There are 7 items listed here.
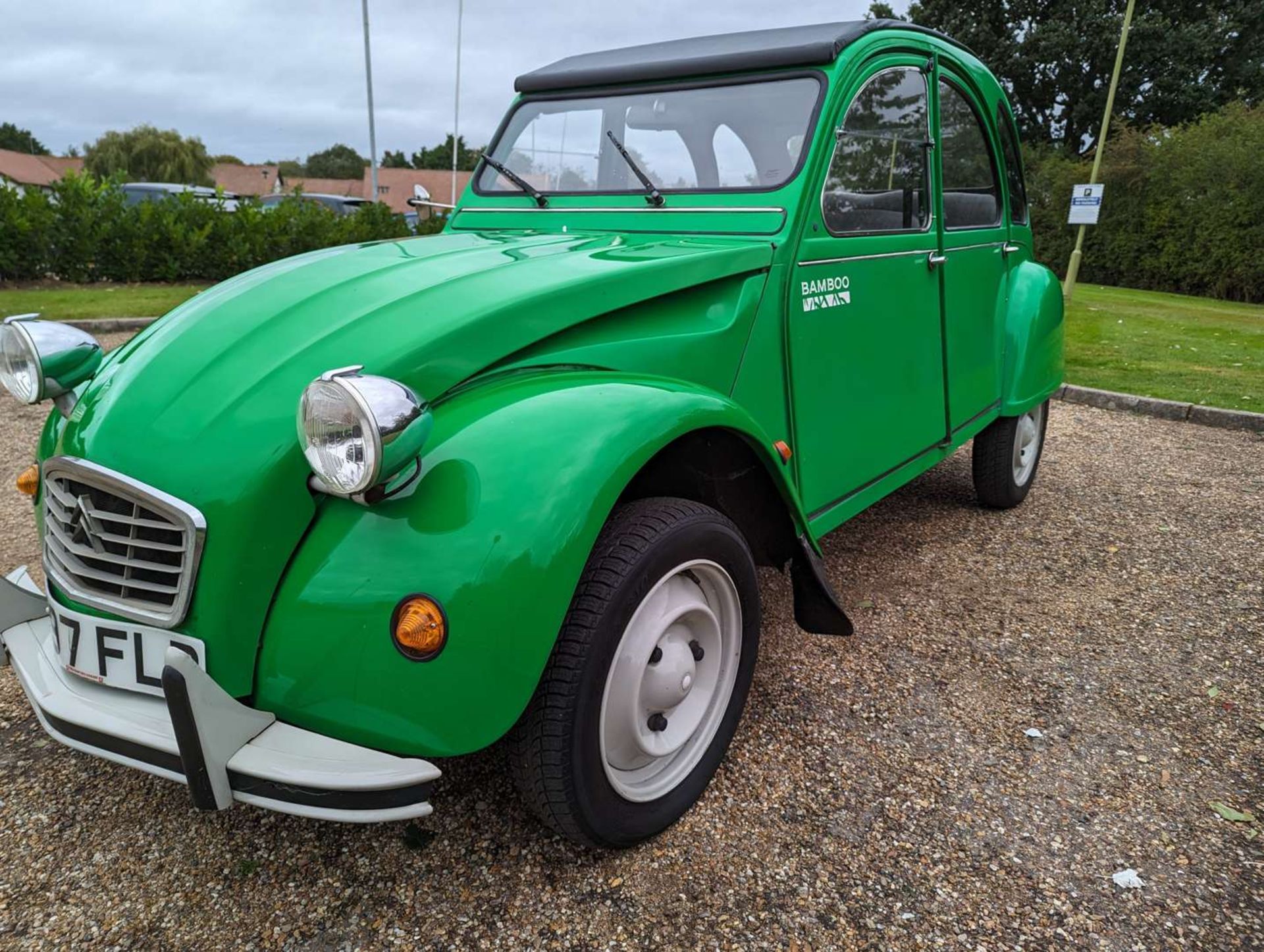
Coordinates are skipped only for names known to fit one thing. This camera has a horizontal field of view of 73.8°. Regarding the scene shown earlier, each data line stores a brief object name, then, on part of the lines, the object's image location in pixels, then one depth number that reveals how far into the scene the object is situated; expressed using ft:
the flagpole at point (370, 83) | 67.92
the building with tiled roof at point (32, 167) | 170.16
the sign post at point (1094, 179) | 45.29
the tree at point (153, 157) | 152.76
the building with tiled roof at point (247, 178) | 192.75
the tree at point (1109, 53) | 83.25
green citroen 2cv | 5.05
